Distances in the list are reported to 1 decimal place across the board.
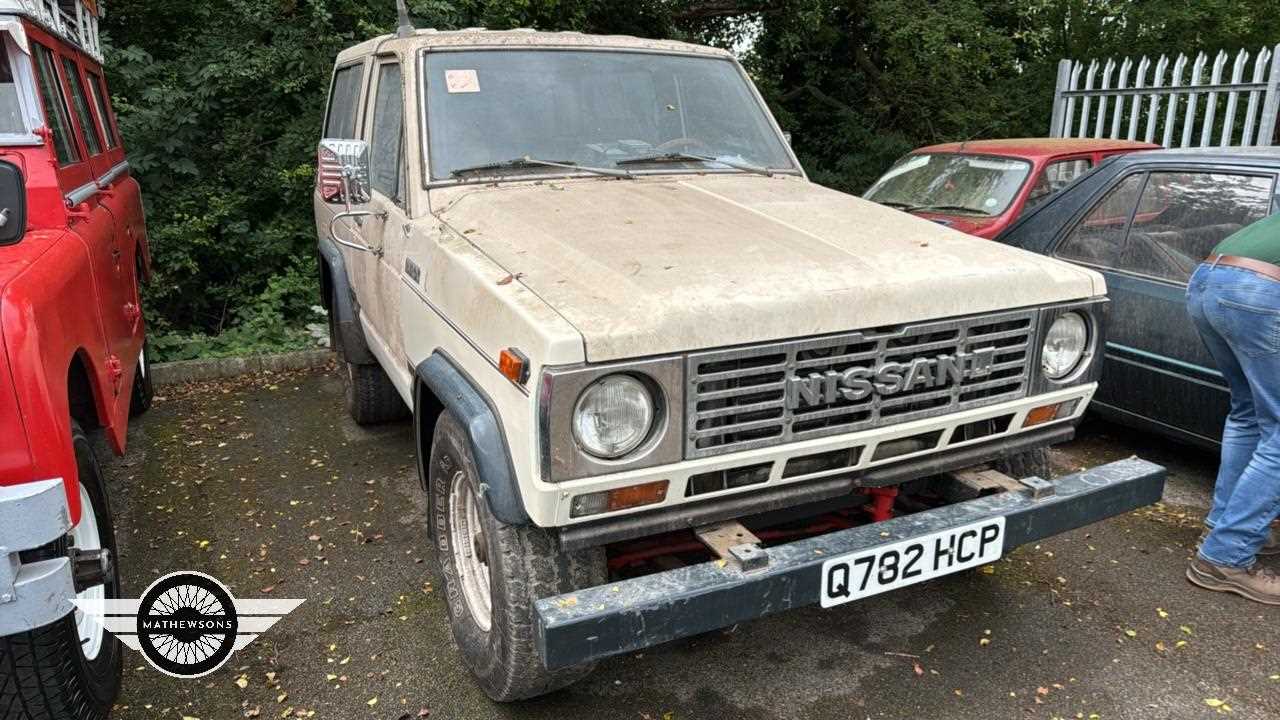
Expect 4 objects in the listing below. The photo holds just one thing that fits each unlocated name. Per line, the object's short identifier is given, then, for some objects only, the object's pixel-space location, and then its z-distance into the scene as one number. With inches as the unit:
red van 87.2
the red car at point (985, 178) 243.9
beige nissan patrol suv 91.0
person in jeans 125.6
